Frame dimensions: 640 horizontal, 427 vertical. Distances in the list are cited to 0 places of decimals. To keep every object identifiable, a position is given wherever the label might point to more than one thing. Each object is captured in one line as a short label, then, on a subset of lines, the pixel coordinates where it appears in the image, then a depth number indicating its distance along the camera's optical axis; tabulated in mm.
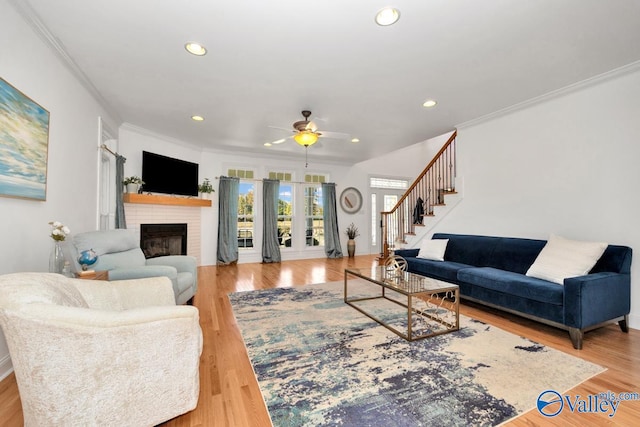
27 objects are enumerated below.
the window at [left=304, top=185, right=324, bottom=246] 7297
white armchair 1133
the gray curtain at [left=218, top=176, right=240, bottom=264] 6145
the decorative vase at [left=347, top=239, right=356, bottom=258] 7379
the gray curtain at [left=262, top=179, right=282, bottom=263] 6570
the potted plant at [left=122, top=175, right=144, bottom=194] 4520
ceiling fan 3711
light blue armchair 2502
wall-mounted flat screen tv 4766
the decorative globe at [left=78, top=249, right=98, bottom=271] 2326
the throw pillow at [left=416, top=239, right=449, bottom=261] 4199
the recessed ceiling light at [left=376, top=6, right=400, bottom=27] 1977
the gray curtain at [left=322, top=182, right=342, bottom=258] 7258
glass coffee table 2580
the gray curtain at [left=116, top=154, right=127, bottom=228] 4156
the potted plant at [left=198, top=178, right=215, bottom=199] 5770
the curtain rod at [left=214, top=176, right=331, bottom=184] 6279
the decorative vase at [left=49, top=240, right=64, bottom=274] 2105
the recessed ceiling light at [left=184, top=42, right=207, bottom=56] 2394
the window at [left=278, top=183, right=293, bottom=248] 7000
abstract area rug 1544
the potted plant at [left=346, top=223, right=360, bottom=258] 7383
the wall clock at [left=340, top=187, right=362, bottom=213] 7625
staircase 4883
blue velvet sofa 2342
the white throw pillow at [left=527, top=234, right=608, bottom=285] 2637
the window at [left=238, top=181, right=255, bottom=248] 6594
